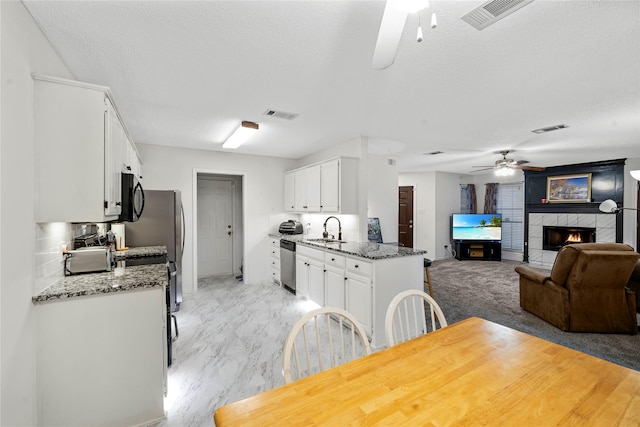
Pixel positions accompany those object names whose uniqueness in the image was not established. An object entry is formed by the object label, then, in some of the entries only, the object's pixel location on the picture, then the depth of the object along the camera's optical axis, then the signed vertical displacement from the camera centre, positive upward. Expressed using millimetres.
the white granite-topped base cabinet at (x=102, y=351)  1607 -848
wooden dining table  883 -650
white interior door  5711 -348
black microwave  2168 +104
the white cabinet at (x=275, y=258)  5020 -876
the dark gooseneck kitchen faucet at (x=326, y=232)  4430 -357
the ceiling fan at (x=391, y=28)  1045 +740
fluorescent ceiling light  3393 +990
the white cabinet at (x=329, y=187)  3936 +343
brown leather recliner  3027 -912
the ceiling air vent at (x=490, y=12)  1401 +1026
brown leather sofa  3494 -934
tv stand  7441 -1094
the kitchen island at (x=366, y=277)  2846 -747
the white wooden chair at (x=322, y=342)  1185 -1324
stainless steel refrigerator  3662 -234
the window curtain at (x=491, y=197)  7762 +323
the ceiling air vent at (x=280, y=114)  3053 +1053
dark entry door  7840 -189
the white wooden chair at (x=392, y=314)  1432 -562
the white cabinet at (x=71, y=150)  1617 +357
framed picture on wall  6195 +457
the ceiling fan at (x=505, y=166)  5012 +765
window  7461 -117
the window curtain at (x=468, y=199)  8164 +287
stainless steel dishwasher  4461 -887
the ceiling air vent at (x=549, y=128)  3502 +1022
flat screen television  7398 -479
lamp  3324 +26
